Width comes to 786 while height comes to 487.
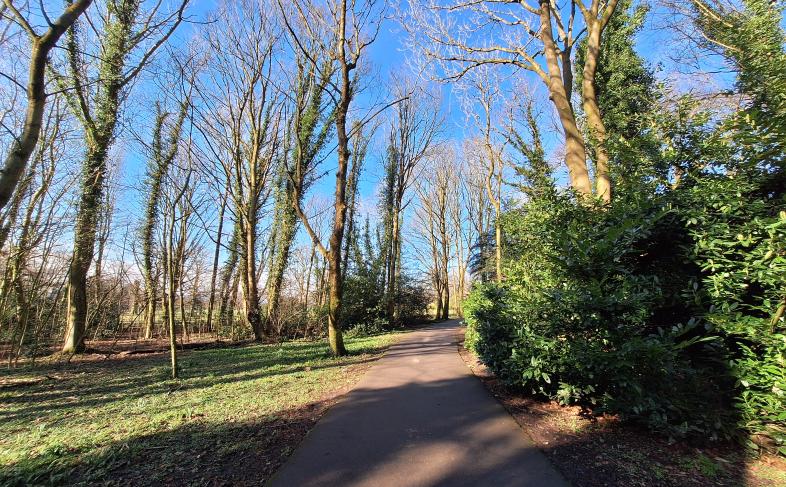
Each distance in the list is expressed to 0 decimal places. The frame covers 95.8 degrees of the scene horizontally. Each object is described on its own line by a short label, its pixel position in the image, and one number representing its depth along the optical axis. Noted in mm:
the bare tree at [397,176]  22656
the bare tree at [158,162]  7288
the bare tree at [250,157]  15289
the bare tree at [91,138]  9508
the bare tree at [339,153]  9477
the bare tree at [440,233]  30078
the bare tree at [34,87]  3365
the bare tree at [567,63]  7367
